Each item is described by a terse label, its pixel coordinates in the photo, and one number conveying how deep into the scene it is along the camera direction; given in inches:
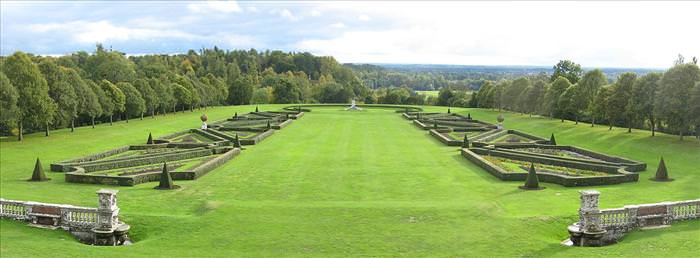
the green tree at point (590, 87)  2731.3
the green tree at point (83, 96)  2241.6
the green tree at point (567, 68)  4392.2
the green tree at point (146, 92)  3002.0
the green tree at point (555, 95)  3004.4
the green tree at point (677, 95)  1818.4
